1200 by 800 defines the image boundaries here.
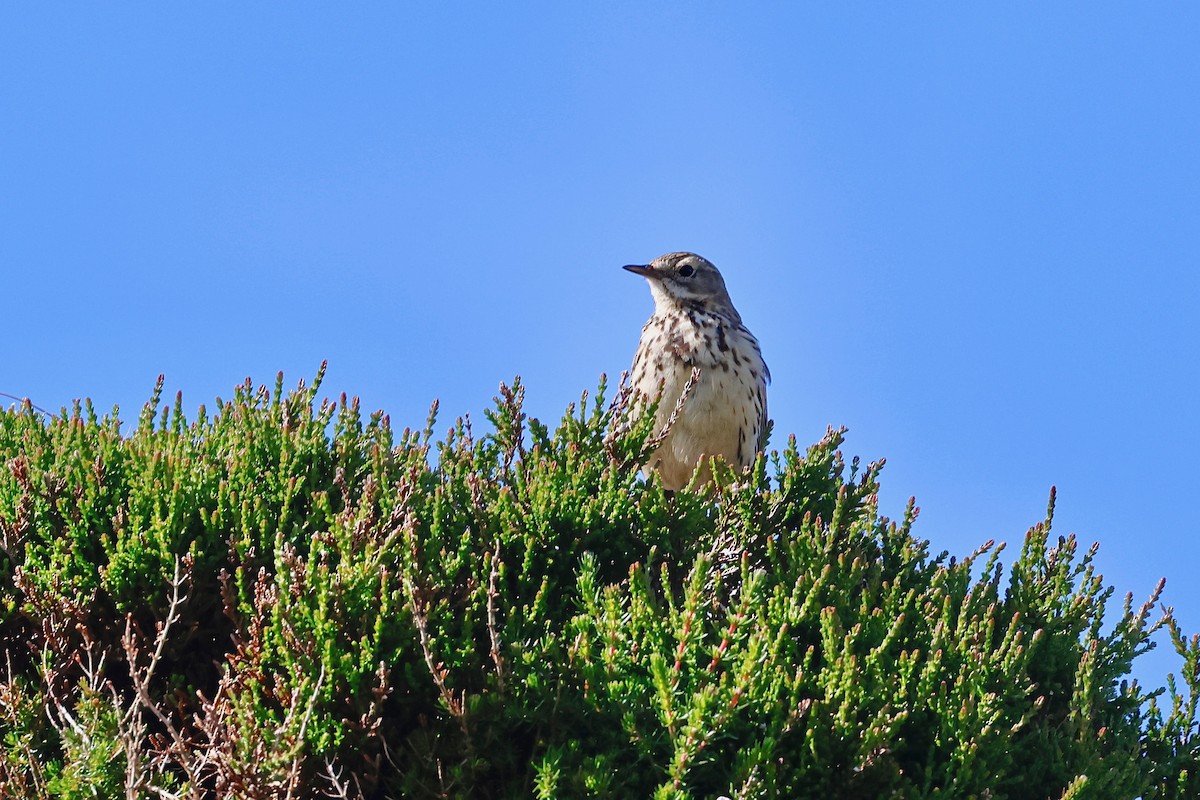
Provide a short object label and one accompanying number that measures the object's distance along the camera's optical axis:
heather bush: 8.26
